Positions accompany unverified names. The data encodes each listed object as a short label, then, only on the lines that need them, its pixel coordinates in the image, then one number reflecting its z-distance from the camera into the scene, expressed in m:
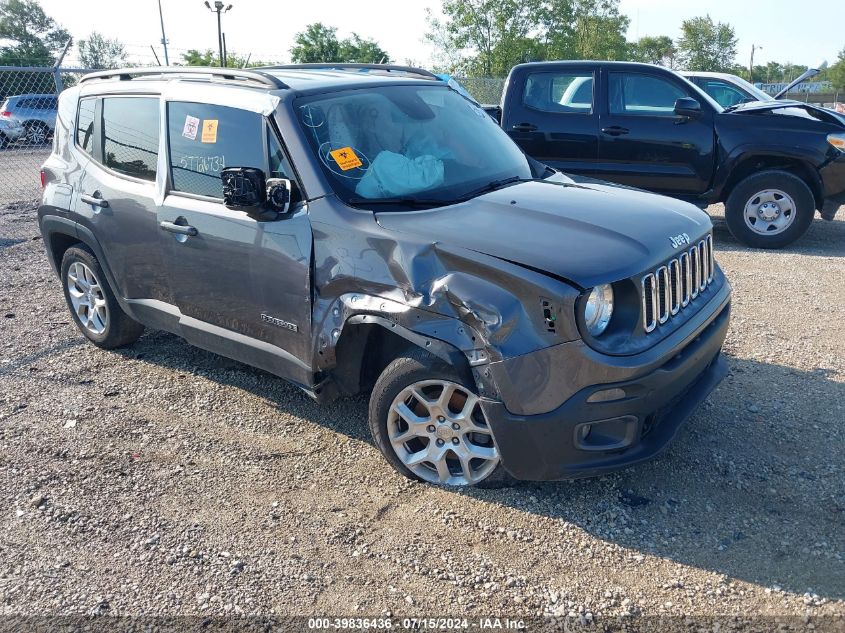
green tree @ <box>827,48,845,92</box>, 73.19
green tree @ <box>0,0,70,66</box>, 57.73
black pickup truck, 7.72
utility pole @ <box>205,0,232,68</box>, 37.12
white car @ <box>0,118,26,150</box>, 14.53
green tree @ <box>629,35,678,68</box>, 53.53
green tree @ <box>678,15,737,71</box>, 55.38
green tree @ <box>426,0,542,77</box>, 38.06
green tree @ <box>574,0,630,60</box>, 41.22
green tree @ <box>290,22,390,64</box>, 41.47
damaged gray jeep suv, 2.98
